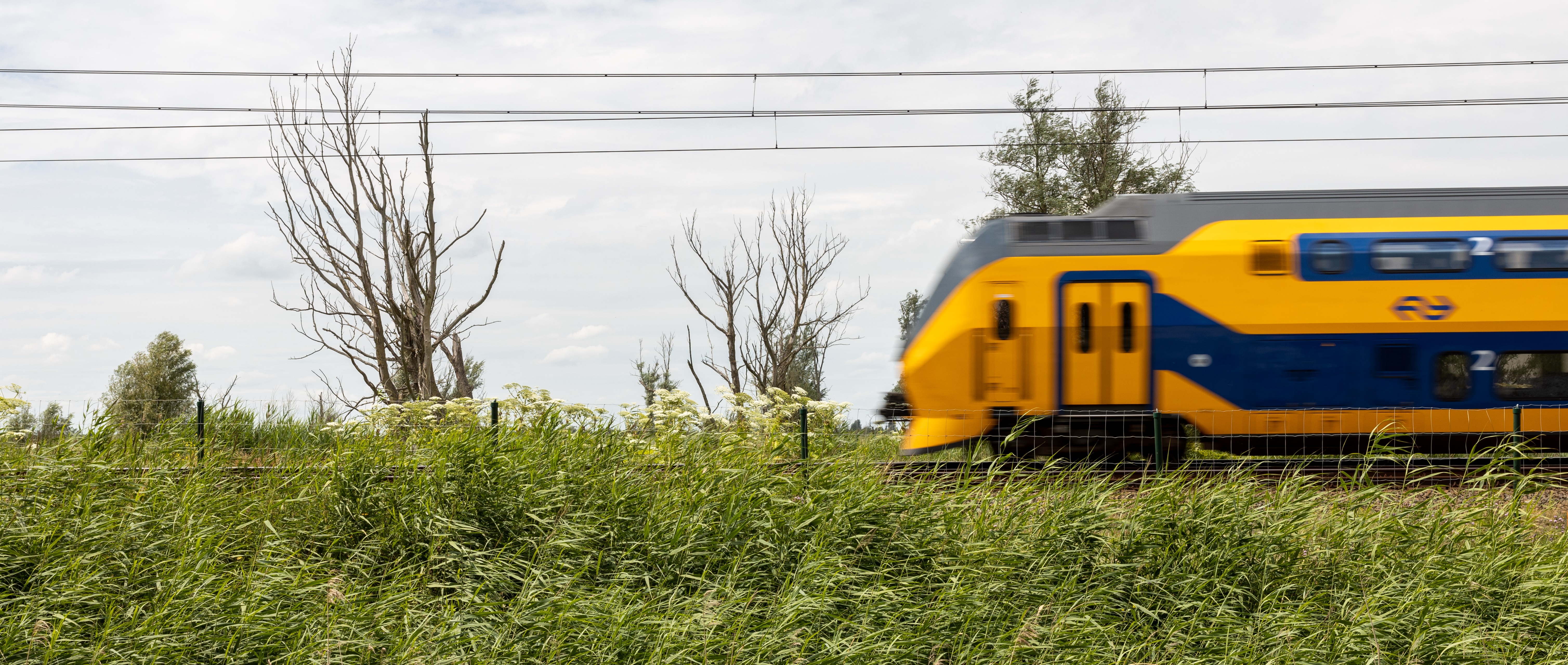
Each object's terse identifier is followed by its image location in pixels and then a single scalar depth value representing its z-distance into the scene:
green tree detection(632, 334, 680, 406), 26.91
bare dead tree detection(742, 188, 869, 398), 22.97
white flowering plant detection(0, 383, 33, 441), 11.59
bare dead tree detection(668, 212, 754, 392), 23.03
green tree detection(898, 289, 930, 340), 27.94
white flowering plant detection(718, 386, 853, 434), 11.09
